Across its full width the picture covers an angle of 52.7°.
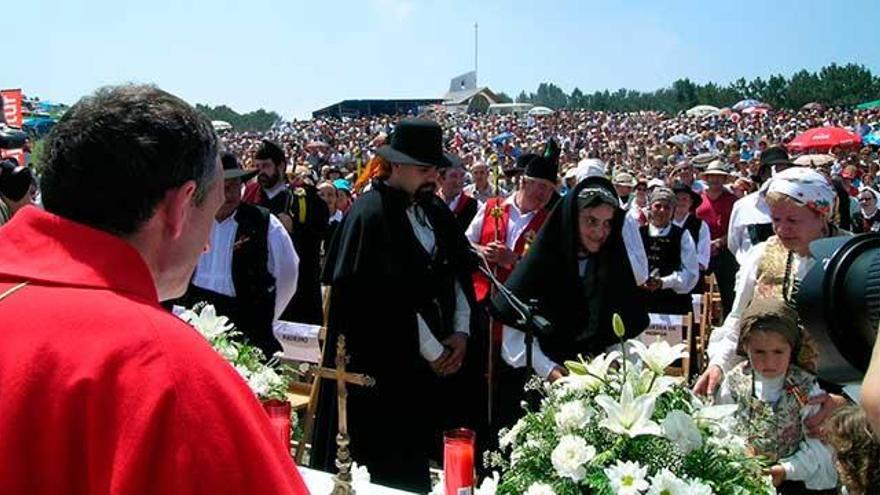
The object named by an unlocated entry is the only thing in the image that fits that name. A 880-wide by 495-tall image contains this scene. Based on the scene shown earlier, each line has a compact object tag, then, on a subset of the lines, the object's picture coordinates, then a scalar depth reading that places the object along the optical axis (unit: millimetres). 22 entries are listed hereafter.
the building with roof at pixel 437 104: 57312
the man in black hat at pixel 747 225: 6527
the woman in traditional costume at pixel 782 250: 3689
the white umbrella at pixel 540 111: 54219
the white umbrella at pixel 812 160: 9186
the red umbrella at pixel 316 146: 21188
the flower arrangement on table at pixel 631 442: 2117
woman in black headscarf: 4164
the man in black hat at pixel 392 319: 4406
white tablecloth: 2825
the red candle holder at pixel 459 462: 2541
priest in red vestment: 1158
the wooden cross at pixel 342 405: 2637
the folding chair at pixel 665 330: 5160
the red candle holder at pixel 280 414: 2739
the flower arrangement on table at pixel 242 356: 3094
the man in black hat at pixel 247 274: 5051
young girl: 3430
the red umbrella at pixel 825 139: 17938
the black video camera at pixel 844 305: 1374
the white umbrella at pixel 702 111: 47531
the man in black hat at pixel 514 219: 6031
